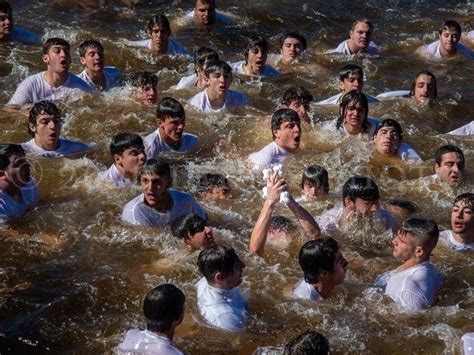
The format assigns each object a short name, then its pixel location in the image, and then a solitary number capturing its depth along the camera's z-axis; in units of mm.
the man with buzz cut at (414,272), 6734
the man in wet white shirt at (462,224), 7840
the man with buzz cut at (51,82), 10531
